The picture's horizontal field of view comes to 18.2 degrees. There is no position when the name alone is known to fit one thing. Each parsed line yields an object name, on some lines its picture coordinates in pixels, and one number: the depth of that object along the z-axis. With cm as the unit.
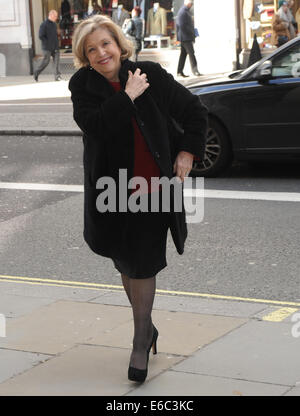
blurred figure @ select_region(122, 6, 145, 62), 2489
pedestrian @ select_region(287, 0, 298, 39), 2352
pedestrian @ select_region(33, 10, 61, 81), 2469
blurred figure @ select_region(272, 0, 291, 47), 2280
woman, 454
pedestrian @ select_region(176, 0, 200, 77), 2334
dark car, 1020
